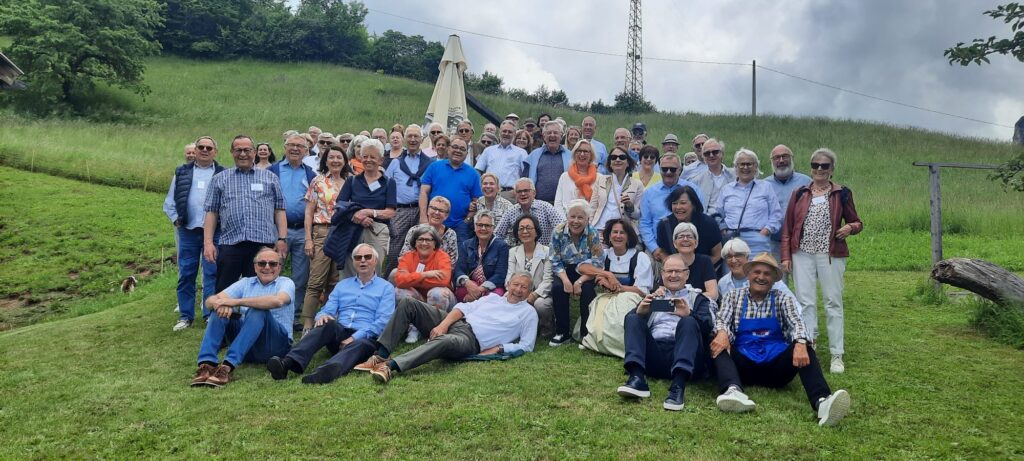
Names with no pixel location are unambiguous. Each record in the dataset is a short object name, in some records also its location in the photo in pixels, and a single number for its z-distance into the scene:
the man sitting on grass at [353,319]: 5.55
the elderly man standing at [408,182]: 7.43
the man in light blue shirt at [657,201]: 6.66
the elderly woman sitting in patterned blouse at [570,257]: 6.43
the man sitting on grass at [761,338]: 4.69
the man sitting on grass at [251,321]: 5.41
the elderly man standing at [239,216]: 6.35
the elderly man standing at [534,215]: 7.07
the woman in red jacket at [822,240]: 5.73
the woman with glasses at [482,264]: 6.59
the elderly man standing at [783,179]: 6.52
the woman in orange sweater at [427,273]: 6.47
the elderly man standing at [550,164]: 8.12
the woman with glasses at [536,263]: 6.58
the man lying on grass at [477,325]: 5.77
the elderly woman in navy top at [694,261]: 5.73
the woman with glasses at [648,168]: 7.43
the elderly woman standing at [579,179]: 7.41
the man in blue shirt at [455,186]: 7.36
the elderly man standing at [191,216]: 7.14
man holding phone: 4.88
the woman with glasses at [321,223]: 6.90
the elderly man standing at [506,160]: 8.48
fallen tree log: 6.95
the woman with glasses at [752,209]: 6.36
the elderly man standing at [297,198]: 7.15
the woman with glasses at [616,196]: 7.24
